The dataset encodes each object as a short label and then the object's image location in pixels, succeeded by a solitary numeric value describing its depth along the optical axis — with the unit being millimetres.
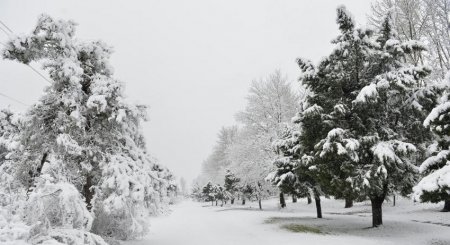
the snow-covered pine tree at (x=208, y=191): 56050
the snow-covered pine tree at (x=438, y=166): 8023
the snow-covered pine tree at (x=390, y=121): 12578
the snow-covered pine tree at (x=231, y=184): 42641
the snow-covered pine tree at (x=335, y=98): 13523
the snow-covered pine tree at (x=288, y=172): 20062
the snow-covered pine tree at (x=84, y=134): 9906
